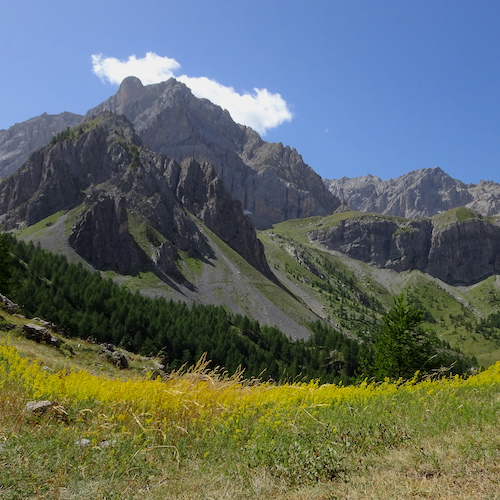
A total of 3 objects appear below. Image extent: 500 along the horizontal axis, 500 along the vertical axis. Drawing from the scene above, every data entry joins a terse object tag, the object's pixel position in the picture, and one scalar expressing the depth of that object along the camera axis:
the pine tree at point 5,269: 52.04
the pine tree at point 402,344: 30.83
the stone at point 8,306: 27.39
